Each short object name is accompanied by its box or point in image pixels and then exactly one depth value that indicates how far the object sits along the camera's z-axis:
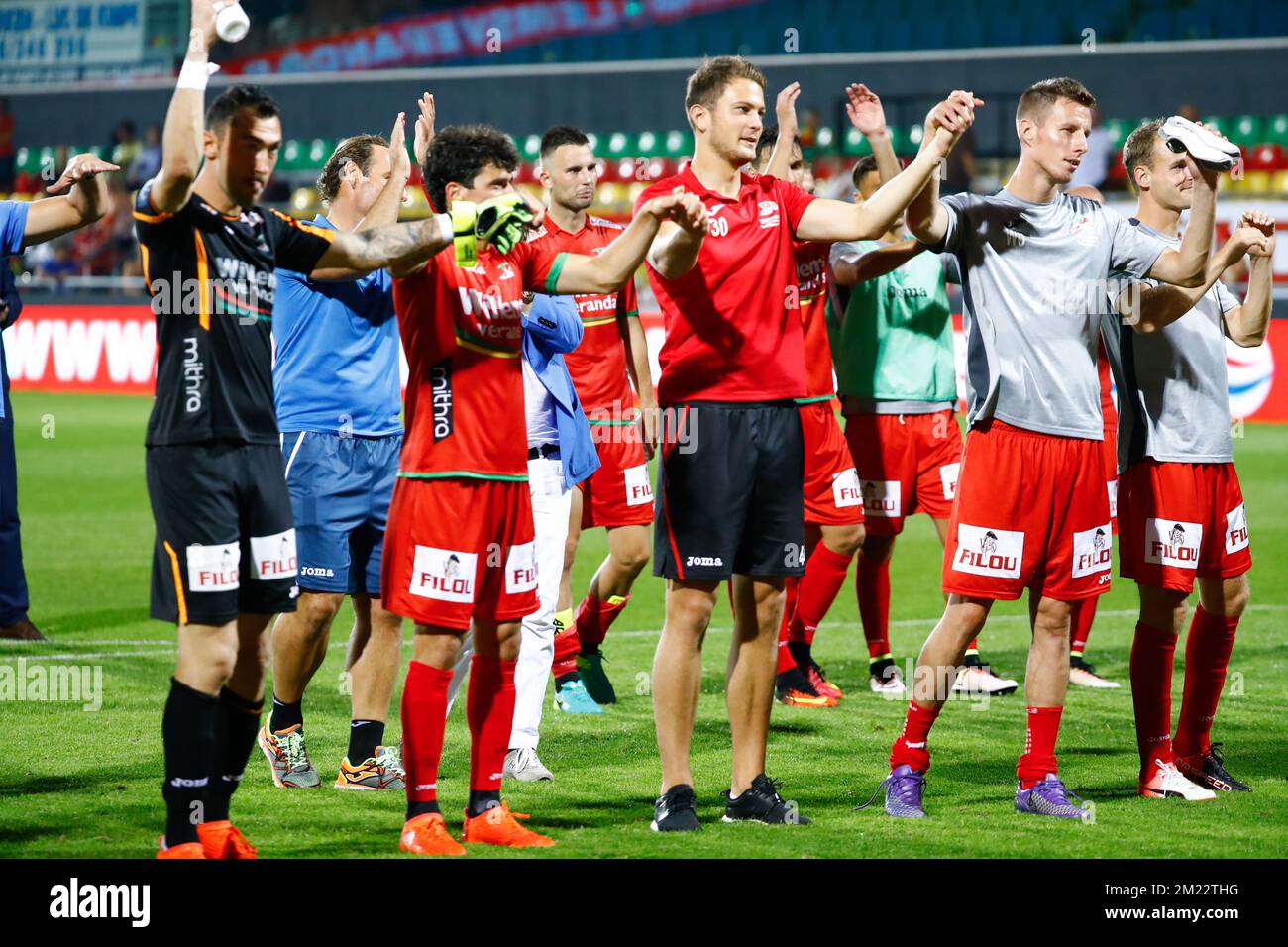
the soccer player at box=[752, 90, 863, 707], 7.95
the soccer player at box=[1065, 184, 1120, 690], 8.20
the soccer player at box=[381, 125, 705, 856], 4.97
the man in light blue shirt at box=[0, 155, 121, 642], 5.24
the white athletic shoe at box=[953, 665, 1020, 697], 8.12
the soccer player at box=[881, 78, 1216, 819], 5.63
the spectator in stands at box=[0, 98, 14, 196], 31.14
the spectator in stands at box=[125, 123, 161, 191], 27.84
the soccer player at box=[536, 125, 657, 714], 7.69
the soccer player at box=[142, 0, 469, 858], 4.65
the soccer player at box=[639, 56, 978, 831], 5.46
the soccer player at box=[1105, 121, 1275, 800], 6.02
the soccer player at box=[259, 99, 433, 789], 6.12
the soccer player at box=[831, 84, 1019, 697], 8.43
